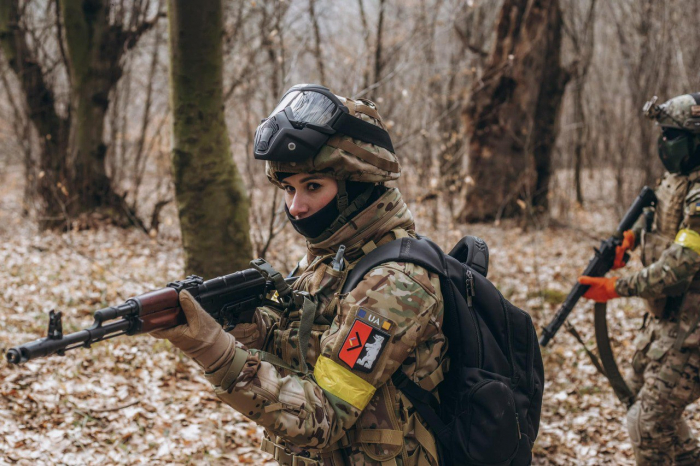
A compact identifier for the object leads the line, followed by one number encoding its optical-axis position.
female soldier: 1.79
